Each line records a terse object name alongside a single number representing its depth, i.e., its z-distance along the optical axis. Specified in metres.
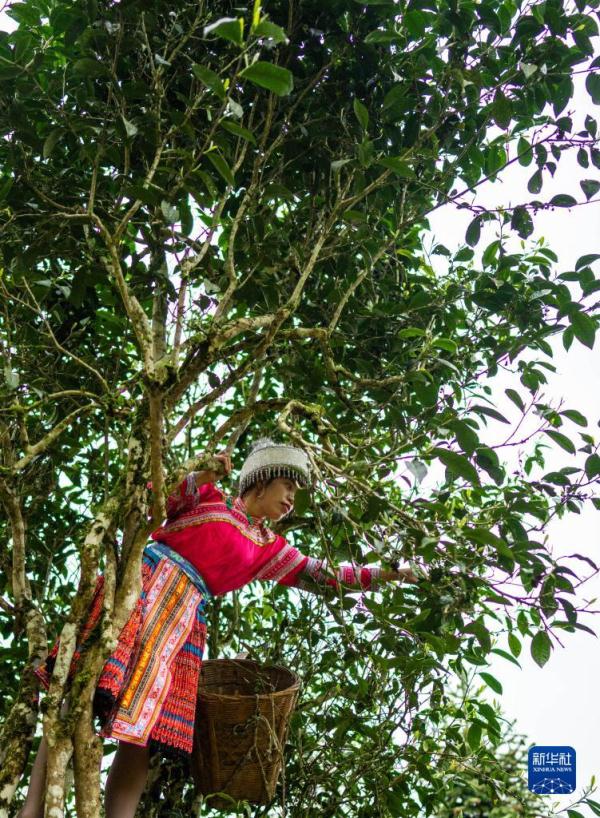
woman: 1.77
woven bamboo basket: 2.01
